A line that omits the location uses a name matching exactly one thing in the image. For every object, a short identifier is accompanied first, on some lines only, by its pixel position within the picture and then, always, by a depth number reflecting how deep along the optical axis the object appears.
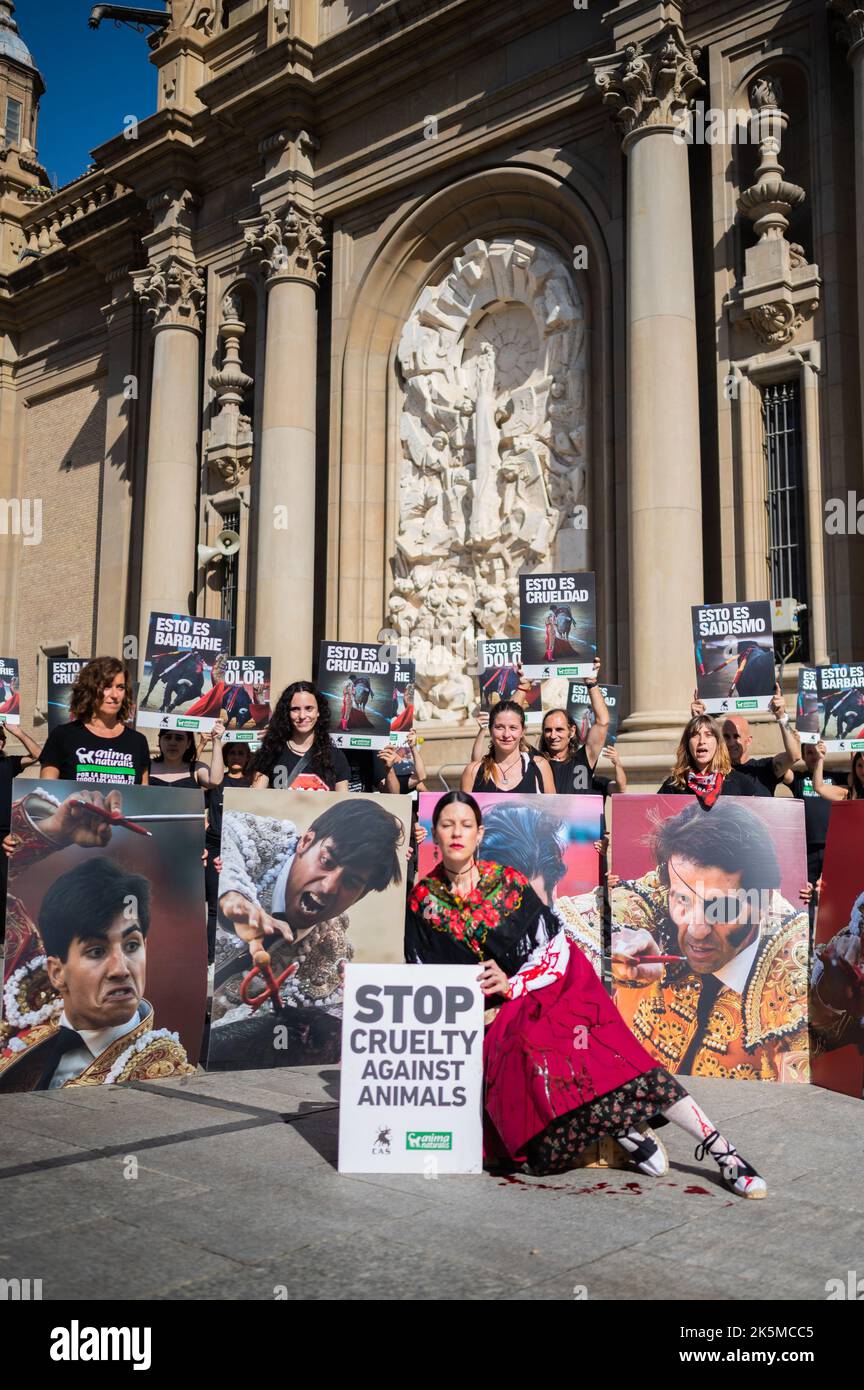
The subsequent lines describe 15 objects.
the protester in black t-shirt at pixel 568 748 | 8.73
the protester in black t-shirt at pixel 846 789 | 8.35
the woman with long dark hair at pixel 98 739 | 7.59
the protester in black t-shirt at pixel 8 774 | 8.49
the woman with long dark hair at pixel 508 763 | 8.20
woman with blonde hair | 7.59
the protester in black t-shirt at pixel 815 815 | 8.30
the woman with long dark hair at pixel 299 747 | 8.27
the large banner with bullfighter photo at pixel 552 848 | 7.95
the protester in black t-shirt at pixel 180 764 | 8.96
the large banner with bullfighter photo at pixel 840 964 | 7.00
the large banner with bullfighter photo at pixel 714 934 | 7.39
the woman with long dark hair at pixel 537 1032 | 5.27
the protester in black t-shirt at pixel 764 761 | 8.23
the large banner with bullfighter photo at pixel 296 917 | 7.52
